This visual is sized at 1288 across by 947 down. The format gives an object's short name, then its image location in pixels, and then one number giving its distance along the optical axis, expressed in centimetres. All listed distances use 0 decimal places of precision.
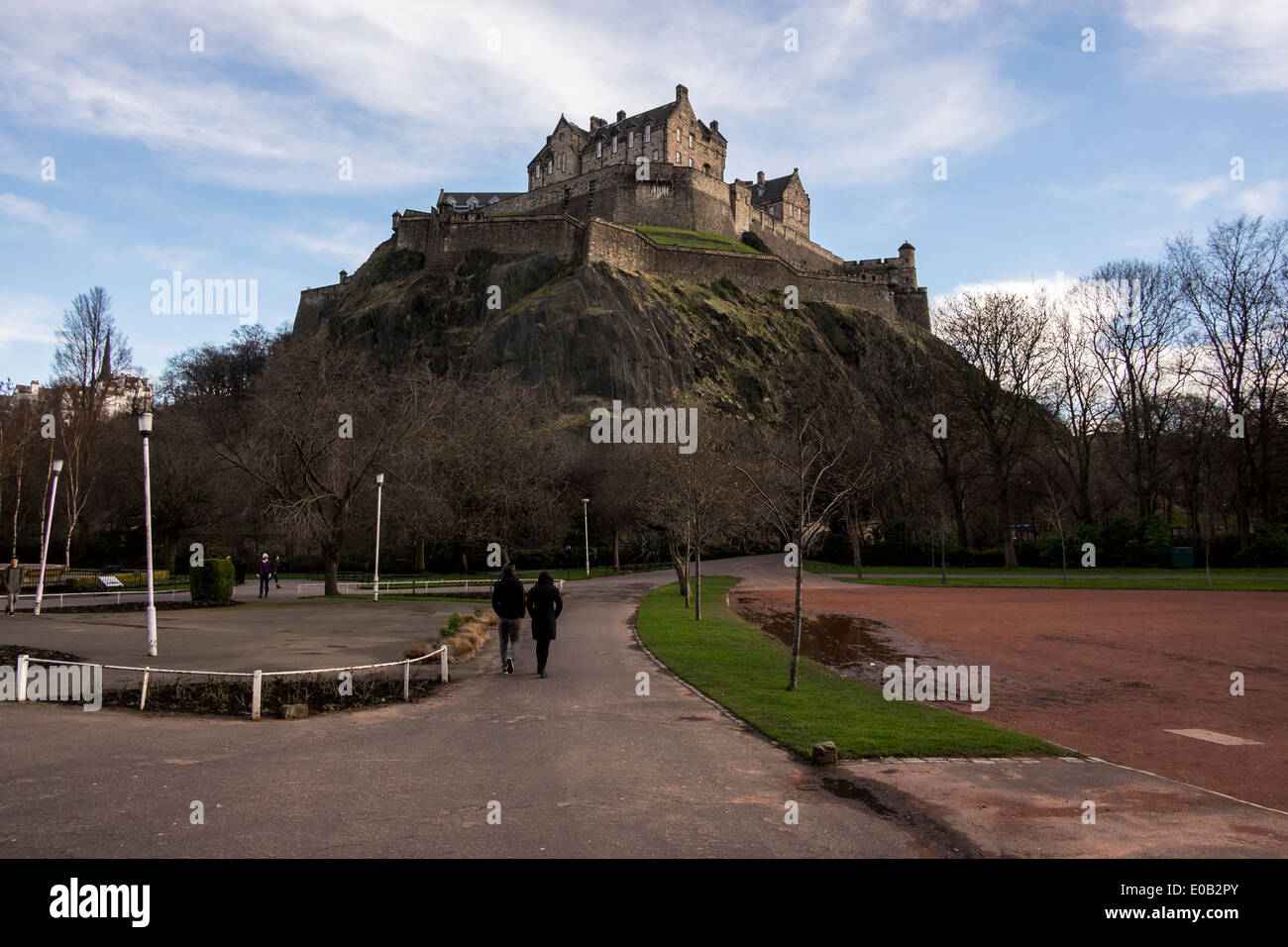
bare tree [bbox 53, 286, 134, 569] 4262
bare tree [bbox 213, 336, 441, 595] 3112
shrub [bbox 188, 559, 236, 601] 2644
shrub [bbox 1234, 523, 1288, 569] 4156
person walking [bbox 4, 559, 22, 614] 2191
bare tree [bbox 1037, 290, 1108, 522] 5178
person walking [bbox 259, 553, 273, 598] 3189
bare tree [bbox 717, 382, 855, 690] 1319
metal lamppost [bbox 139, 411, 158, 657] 1431
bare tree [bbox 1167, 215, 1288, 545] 4469
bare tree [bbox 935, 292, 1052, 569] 5038
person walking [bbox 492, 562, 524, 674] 1349
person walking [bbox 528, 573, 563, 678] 1339
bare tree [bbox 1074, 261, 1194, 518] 4931
